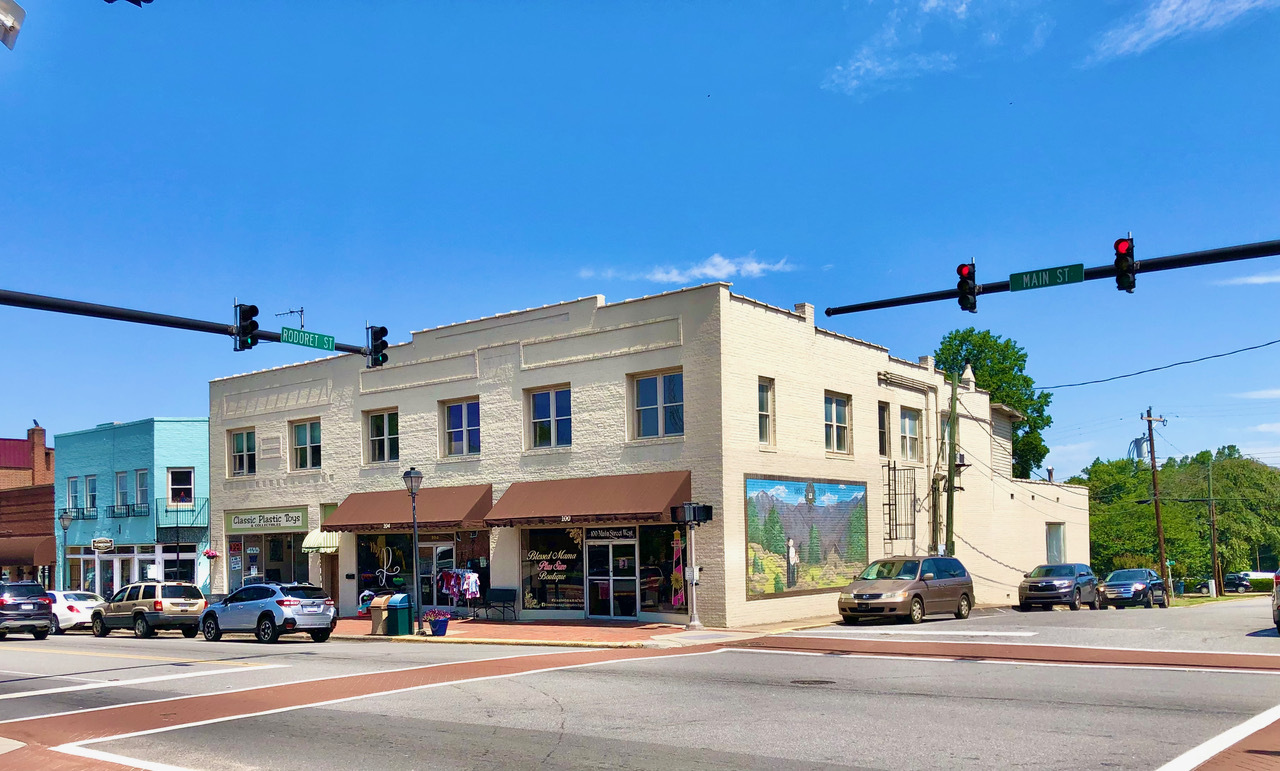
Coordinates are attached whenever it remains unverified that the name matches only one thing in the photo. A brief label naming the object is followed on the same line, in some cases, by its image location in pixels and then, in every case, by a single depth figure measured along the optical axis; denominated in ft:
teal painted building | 141.08
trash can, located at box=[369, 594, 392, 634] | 92.17
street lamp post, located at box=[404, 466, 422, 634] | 90.74
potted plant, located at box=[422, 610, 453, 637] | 88.58
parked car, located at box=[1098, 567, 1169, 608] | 118.32
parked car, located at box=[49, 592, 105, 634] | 117.74
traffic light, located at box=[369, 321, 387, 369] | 67.31
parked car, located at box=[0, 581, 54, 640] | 103.65
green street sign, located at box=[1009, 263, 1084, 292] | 53.11
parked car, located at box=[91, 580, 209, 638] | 102.27
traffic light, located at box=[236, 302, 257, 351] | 59.67
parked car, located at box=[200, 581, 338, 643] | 86.79
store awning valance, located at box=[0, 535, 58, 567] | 160.04
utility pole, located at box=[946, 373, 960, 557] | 112.16
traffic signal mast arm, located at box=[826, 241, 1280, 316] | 46.78
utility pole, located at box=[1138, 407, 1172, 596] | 177.47
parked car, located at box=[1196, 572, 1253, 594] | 257.34
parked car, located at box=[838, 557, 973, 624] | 84.12
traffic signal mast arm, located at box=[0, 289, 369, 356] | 50.49
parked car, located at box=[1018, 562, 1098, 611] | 107.45
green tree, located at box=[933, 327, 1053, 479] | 210.38
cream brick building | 89.81
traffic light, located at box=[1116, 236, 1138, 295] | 50.14
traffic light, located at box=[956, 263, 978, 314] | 56.34
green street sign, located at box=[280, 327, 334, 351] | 62.85
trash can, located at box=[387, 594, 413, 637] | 90.38
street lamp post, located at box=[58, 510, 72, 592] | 154.78
